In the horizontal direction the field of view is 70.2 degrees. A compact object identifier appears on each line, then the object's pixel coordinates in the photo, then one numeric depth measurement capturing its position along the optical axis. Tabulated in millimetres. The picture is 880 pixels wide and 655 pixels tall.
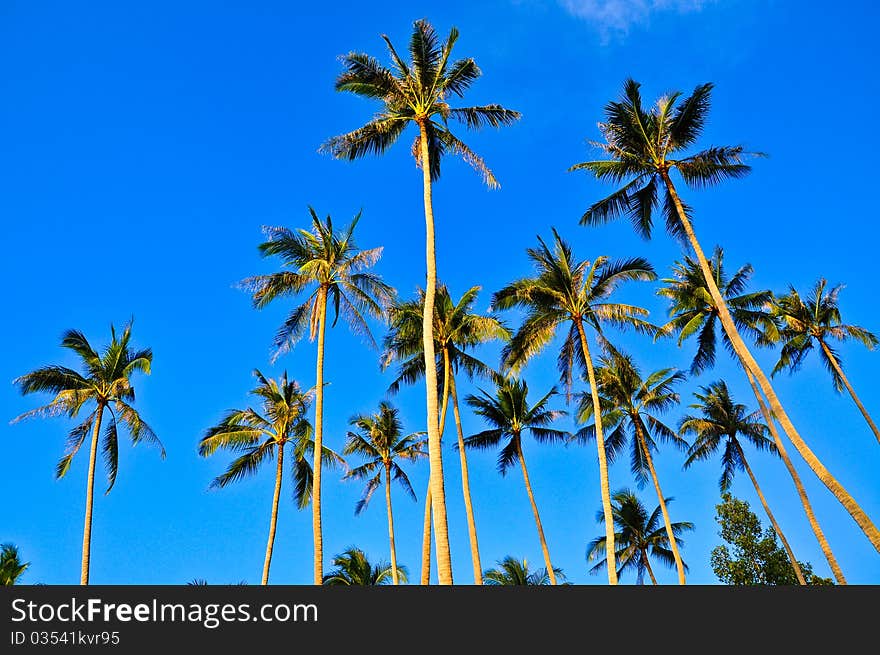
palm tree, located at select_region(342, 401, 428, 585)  34406
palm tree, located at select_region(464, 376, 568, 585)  30609
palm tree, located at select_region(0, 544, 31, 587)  35219
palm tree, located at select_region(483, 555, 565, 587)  35312
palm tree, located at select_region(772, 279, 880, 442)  29062
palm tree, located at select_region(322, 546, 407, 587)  37719
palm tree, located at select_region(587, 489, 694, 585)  38938
